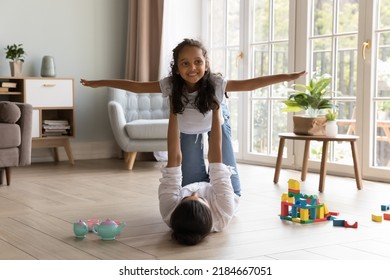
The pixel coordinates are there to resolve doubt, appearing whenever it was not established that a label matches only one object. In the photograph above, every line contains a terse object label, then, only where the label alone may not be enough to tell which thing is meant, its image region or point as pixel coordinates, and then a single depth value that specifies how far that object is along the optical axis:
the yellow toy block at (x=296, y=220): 2.94
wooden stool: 3.93
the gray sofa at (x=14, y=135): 4.13
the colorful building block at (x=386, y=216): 3.04
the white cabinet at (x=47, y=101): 5.34
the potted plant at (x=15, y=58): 5.34
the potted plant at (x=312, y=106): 4.04
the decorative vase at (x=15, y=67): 5.36
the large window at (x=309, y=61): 4.49
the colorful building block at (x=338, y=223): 2.88
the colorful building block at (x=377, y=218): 2.98
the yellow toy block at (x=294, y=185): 3.12
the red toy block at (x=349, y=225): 2.84
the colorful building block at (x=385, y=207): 3.24
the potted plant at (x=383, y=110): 4.43
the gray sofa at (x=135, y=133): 5.16
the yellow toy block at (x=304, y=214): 2.92
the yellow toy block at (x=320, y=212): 2.99
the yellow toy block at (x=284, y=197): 3.03
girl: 2.83
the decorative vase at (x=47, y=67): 5.50
